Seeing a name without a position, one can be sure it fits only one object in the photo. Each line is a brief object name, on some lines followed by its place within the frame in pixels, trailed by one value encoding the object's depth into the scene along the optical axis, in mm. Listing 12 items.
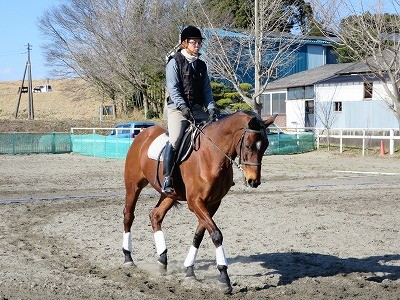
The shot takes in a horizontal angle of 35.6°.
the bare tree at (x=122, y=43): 46750
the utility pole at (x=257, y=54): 33319
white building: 38031
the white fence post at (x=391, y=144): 29828
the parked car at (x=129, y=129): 32188
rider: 7801
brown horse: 6984
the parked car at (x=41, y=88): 98581
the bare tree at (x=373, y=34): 28703
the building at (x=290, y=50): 38000
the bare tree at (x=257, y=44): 34500
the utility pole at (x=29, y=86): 57416
